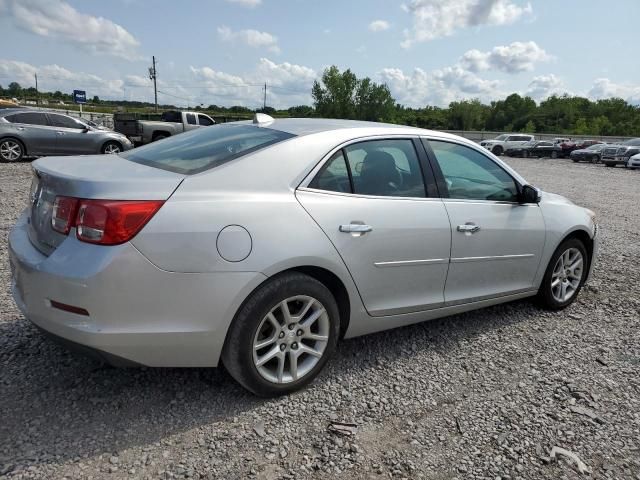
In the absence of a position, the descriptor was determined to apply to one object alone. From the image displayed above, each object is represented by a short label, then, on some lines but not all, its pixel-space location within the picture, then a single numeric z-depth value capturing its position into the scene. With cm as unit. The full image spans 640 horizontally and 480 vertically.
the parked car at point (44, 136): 1279
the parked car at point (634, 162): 2705
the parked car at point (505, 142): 3730
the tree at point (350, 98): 10412
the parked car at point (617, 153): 2914
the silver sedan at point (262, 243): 226
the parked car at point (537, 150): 3691
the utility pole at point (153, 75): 5797
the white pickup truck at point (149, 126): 1912
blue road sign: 3325
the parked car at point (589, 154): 3162
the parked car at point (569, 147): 3738
